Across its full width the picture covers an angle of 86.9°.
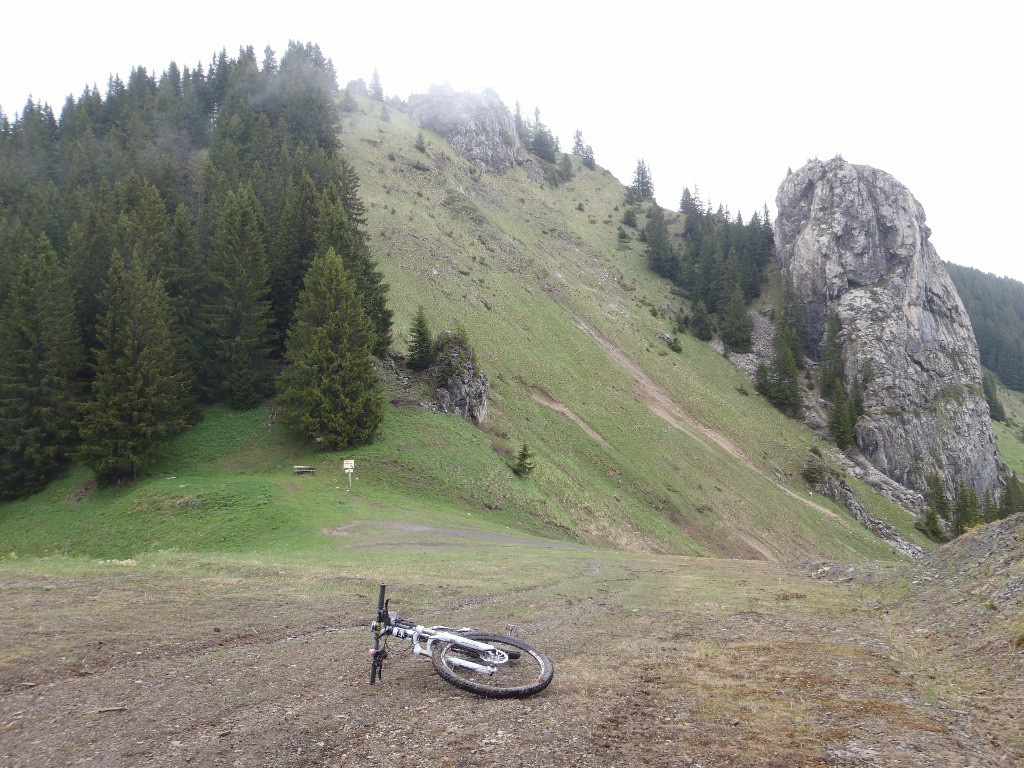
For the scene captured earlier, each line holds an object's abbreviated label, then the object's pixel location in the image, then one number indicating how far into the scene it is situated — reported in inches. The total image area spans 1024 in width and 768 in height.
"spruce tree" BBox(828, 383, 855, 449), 2987.2
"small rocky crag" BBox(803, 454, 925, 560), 2241.6
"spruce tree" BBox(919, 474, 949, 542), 2320.4
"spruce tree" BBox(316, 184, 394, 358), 1781.5
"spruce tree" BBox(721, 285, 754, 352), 3668.8
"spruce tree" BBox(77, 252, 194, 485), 1349.7
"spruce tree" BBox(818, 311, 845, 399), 3403.1
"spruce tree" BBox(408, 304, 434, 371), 1796.3
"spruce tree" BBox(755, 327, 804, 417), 3174.2
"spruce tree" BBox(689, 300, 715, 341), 3725.4
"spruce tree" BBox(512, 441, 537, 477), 1518.2
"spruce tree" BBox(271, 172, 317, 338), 1829.5
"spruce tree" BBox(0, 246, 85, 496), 1393.9
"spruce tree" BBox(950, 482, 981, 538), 2295.2
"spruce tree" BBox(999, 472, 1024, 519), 2647.6
